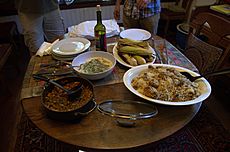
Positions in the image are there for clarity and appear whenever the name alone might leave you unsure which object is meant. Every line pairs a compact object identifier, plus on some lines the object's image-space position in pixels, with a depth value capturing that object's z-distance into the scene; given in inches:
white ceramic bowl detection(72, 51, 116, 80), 40.8
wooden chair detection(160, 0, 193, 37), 118.9
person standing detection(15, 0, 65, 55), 75.1
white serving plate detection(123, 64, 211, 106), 34.1
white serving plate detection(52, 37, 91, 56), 50.7
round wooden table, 29.9
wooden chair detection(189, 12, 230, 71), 51.6
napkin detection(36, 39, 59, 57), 52.1
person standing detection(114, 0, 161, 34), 71.0
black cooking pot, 31.2
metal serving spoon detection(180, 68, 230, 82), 38.2
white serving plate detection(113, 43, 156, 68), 46.6
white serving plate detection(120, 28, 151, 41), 59.7
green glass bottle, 49.8
